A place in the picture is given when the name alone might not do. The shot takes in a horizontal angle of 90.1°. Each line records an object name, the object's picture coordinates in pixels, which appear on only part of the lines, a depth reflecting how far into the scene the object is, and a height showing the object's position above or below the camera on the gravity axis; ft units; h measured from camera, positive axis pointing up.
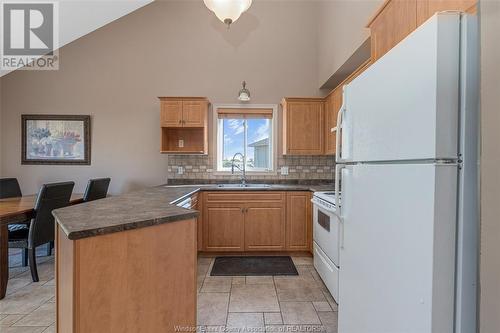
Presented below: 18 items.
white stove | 6.91 -2.37
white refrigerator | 2.64 -0.18
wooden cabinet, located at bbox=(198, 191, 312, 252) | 10.47 -2.46
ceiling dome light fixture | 7.18 +4.52
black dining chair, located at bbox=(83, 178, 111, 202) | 10.03 -1.16
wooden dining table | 7.02 -1.73
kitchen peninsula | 3.37 -1.58
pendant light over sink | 11.65 +3.21
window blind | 12.62 +2.54
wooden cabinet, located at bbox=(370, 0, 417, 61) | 4.64 +2.86
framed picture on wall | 12.67 +1.03
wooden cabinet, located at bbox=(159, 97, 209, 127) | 11.32 +2.32
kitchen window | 12.80 +1.13
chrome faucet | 12.38 -0.32
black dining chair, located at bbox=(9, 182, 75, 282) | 7.91 -2.08
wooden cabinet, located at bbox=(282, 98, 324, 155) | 11.60 +1.74
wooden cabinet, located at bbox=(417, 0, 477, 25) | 3.41 +2.49
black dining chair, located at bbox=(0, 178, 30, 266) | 8.98 -1.37
